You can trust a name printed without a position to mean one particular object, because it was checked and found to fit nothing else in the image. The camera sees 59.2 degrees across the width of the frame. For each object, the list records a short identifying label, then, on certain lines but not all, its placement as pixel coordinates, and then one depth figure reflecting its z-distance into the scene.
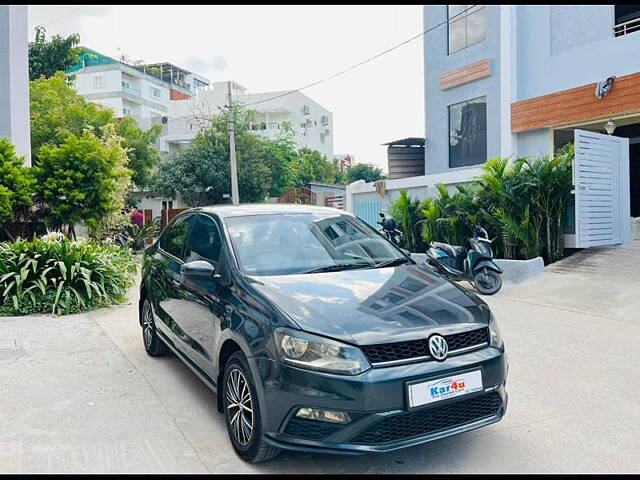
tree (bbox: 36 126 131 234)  11.34
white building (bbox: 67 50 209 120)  49.88
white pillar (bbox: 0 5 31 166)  12.07
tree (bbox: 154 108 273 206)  29.30
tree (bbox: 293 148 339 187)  40.13
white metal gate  9.41
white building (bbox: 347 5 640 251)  10.39
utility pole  23.67
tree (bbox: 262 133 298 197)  33.12
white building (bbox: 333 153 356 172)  60.72
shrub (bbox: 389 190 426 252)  12.60
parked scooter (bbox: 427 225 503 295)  8.87
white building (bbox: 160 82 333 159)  41.34
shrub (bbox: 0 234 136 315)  7.58
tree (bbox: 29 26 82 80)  24.97
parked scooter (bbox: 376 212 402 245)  12.16
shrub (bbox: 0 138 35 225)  9.84
